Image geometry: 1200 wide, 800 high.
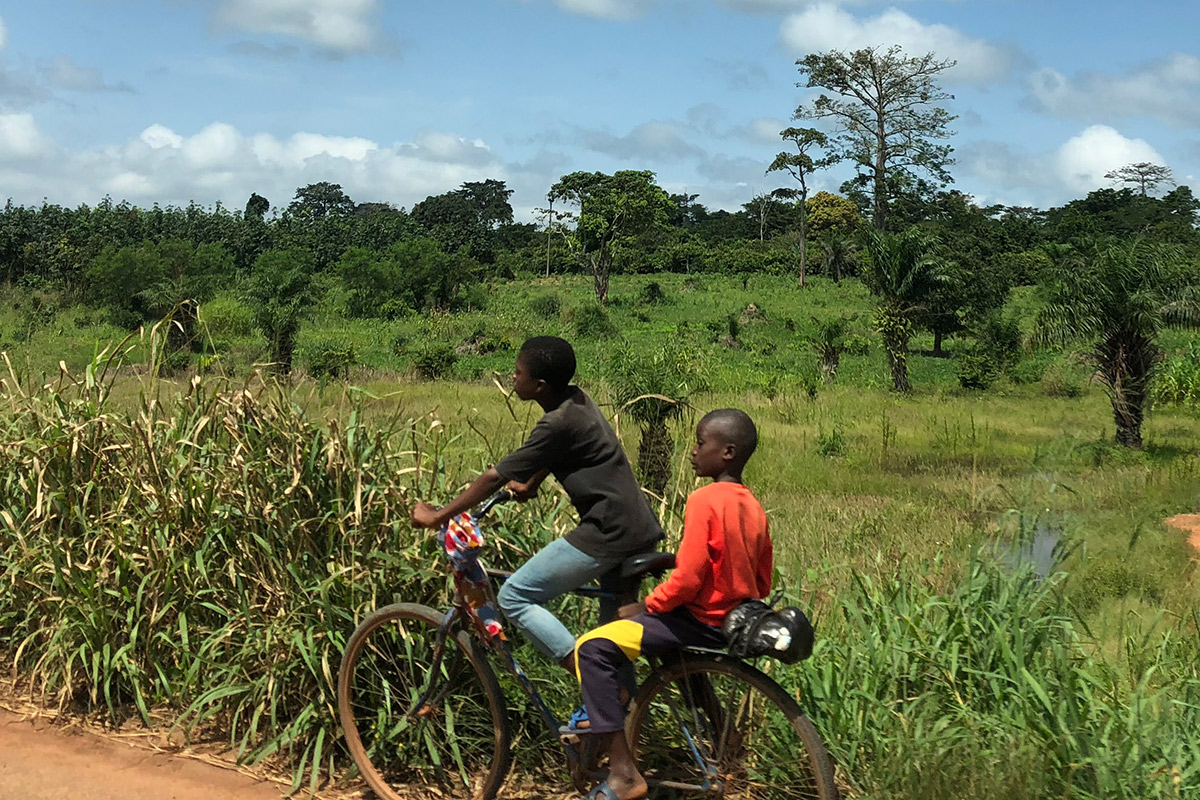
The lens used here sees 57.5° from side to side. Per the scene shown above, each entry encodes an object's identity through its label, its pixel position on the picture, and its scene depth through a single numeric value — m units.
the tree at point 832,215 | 56.78
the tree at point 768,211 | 68.44
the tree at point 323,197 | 90.62
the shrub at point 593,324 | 32.06
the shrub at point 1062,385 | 24.84
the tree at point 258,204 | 71.88
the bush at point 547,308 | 36.69
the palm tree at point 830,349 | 26.56
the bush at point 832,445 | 15.32
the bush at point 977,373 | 25.48
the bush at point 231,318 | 27.44
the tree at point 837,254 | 49.19
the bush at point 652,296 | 40.75
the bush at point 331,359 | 22.14
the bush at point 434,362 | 24.39
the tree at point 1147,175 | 71.88
